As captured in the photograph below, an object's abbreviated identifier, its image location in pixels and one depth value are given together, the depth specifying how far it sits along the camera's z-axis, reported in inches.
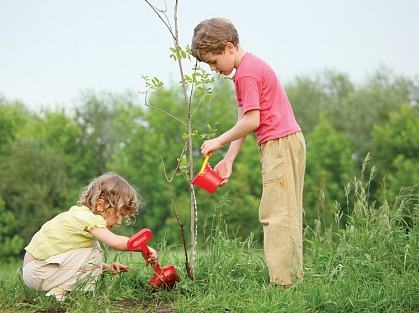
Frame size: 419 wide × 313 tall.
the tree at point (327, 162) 1184.8
